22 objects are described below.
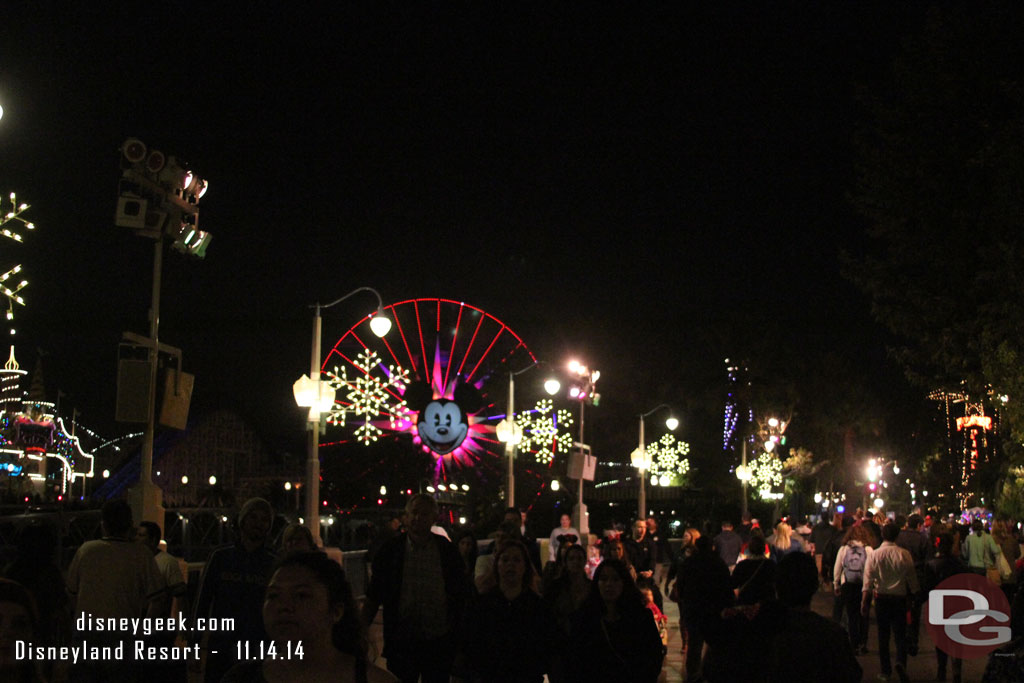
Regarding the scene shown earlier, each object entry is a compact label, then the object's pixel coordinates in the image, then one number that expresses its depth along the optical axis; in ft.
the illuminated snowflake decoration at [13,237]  42.14
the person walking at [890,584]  45.42
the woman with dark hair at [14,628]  15.51
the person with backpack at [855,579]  52.21
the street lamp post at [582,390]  104.75
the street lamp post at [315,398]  61.11
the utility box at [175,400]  44.50
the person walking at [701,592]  33.14
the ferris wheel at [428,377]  126.72
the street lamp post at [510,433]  104.88
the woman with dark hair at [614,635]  24.35
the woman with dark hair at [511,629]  25.14
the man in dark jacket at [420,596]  26.99
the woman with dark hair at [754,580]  31.32
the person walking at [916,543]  59.31
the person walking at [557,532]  59.31
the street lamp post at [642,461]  132.36
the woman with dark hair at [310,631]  13.38
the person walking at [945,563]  45.47
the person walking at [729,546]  63.72
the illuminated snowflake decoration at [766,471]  215.10
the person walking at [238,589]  22.02
